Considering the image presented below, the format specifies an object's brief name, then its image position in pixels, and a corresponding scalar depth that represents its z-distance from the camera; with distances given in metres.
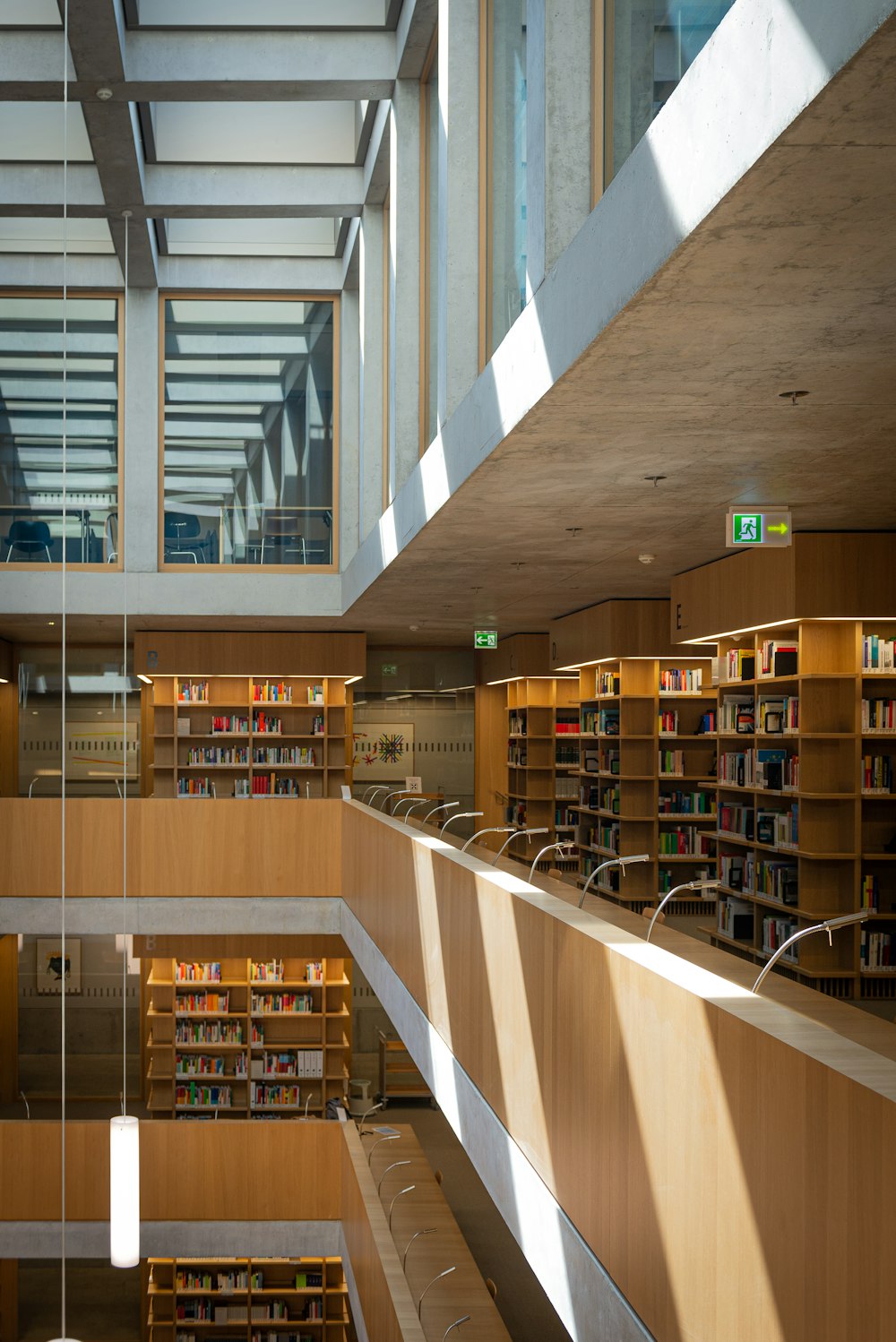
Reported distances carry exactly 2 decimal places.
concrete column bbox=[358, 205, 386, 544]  9.32
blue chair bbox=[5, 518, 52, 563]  11.56
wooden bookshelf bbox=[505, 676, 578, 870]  13.33
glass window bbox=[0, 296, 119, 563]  11.66
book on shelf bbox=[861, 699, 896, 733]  6.92
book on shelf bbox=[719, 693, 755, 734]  7.96
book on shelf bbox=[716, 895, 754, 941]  7.79
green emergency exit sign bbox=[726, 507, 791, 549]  5.48
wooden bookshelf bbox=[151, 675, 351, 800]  12.68
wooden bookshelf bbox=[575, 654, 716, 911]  10.20
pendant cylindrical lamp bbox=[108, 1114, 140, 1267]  6.68
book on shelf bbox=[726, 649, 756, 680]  7.83
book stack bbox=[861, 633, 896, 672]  6.94
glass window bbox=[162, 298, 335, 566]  11.78
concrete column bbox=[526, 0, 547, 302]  3.96
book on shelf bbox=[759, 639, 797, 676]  7.17
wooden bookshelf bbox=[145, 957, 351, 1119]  12.77
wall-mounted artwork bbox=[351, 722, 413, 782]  15.23
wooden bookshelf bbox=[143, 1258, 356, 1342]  11.49
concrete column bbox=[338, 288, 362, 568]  11.34
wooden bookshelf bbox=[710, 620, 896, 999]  6.82
